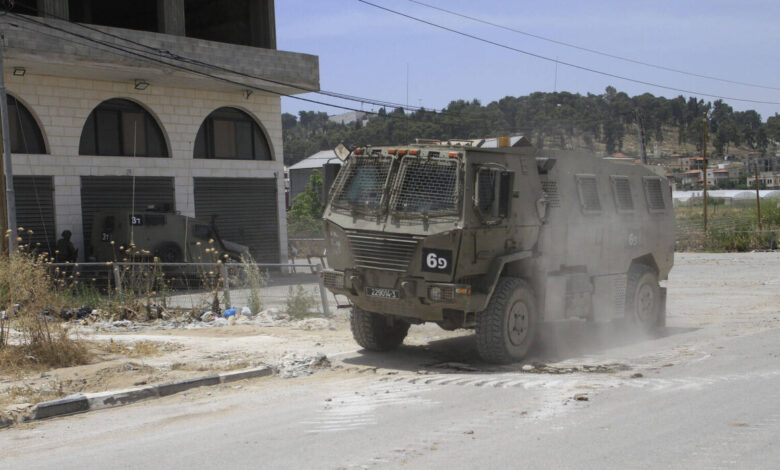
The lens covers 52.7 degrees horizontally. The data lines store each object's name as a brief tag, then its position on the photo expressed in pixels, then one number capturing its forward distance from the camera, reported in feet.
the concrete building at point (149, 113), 66.64
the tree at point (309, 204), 187.16
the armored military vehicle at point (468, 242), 29.66
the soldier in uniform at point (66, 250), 66.39
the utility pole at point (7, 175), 53.67
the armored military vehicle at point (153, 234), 67.92
